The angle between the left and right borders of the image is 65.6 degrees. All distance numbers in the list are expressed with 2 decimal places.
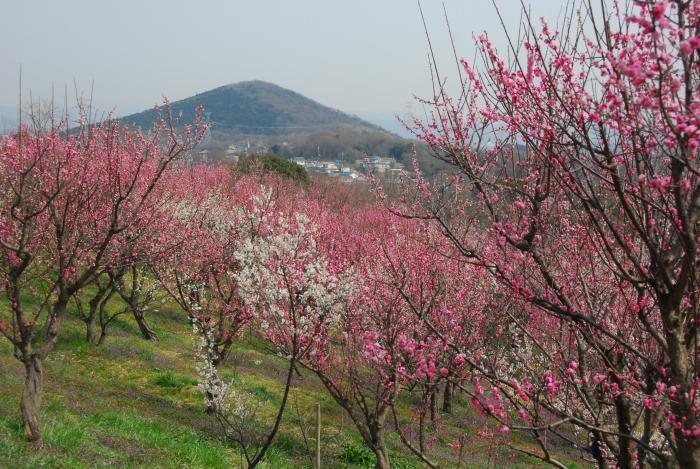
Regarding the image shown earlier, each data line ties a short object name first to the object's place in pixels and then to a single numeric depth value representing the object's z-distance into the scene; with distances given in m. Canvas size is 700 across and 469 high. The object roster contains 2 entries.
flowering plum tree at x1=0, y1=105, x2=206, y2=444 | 7.09
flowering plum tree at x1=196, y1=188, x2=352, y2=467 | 9.90
